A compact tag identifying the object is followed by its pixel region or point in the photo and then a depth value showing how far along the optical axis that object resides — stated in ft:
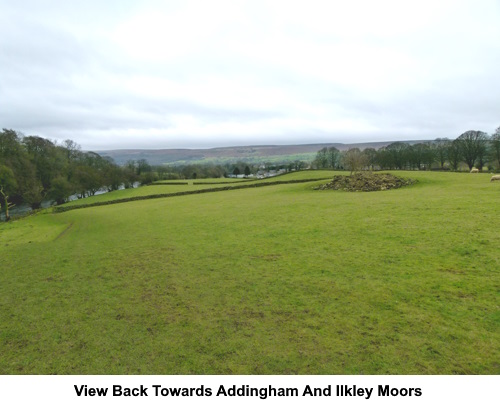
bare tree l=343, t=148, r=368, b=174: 141.59
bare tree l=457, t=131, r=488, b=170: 187.01
